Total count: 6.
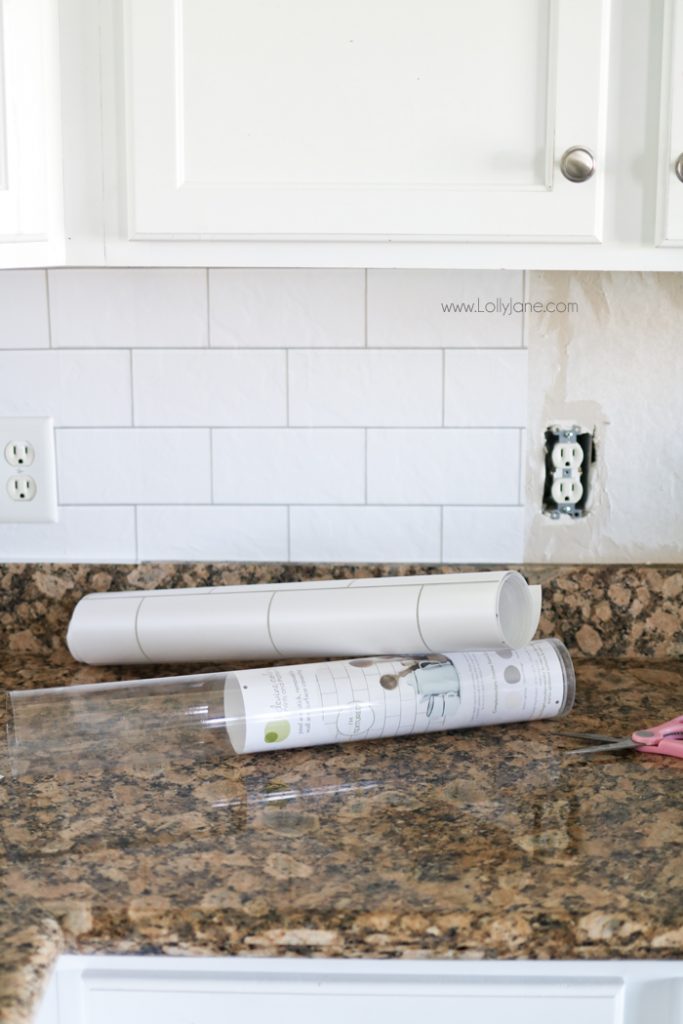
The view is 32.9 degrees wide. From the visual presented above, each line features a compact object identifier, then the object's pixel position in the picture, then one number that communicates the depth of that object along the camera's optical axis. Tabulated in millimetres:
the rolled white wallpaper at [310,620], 1254
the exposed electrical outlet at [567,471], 1500
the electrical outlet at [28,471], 1520
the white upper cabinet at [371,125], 1086
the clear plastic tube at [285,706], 1169
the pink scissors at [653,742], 1189
